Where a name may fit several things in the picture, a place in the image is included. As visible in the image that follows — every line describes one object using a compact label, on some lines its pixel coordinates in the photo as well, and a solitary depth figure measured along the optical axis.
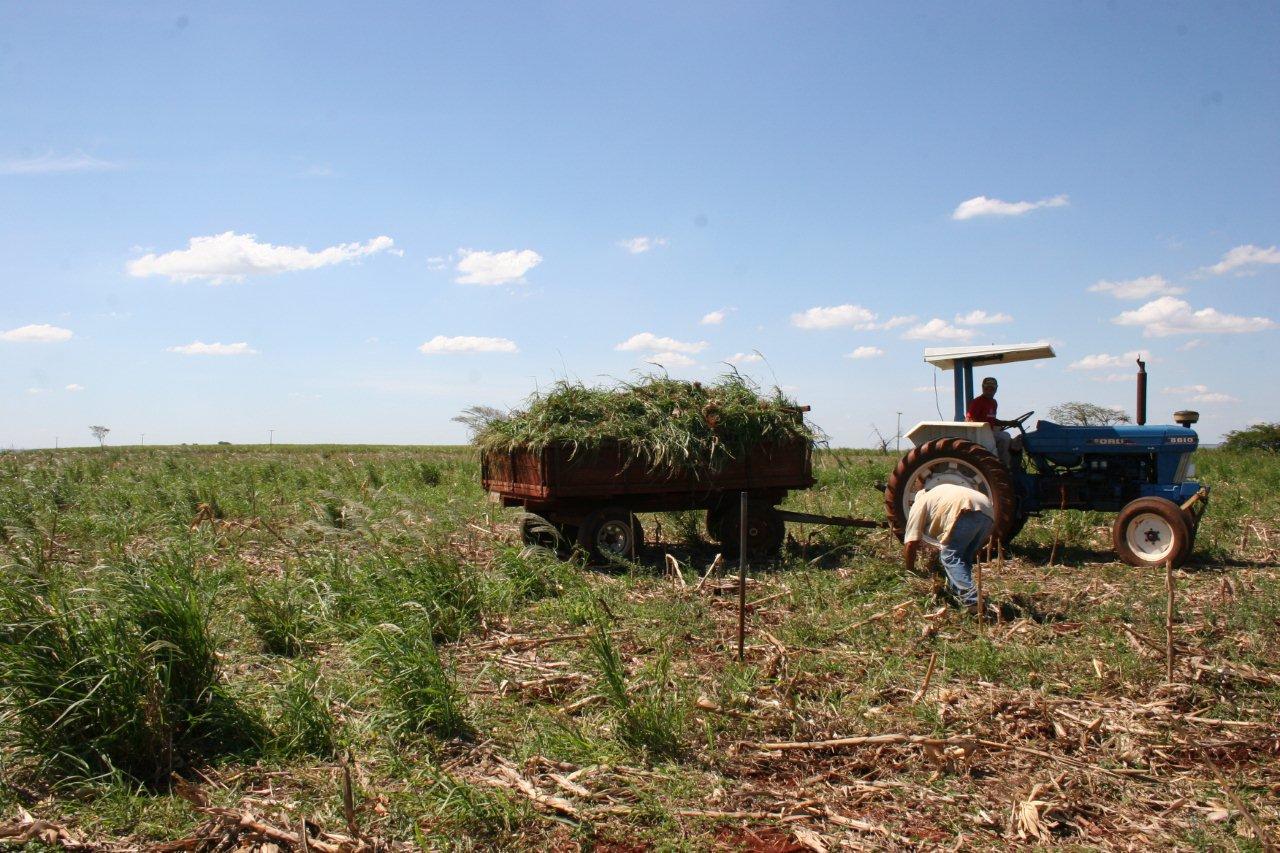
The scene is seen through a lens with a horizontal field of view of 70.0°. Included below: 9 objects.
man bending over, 7.26
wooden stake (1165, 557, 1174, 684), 5.40
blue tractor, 9.25
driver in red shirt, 9.88
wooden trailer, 8.85
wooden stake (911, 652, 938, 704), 5.08
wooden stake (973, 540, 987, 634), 6.35
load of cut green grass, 8.90
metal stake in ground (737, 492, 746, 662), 5.67
